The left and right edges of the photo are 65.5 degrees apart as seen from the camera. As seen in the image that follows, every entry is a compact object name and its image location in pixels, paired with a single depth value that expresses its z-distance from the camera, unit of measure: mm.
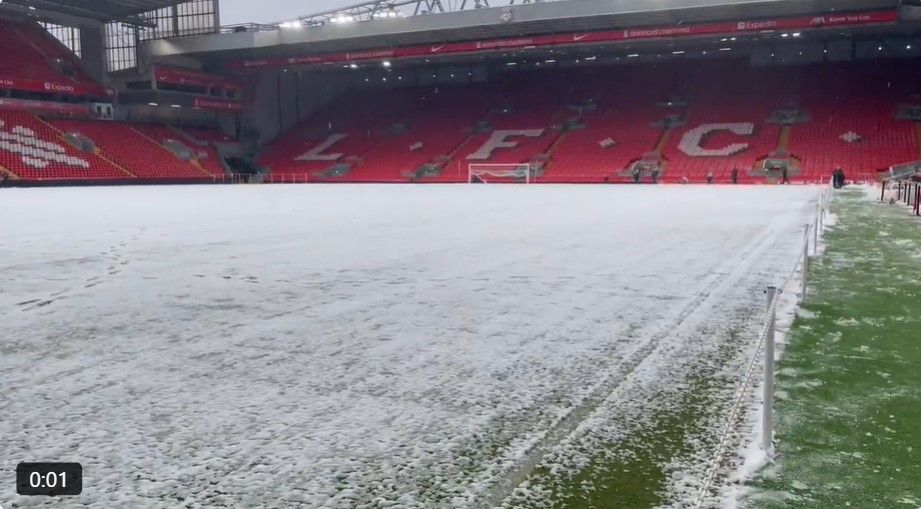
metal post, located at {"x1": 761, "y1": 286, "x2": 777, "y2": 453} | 3082
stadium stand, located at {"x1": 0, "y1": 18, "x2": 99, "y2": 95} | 44256
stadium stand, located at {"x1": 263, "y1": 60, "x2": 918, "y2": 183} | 41438
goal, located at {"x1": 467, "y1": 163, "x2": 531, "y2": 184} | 45094
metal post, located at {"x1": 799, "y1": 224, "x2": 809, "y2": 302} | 6374
